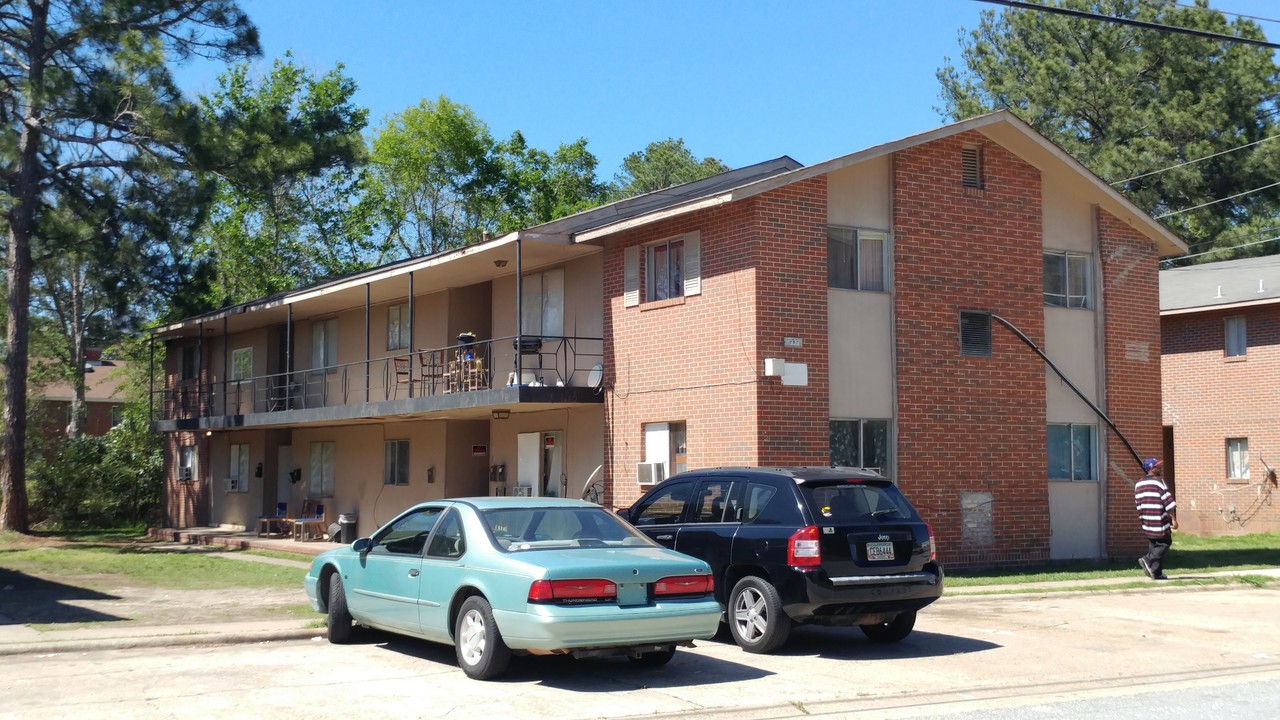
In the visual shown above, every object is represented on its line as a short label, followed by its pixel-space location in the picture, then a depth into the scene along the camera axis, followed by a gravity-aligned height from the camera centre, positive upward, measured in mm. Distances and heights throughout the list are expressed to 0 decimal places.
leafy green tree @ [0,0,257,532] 28781 +7913
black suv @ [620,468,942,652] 11391 -955
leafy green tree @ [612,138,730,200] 69312 +15978
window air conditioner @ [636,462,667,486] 19906 -357
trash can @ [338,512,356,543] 27352 -1672
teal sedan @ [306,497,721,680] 9500 -1072
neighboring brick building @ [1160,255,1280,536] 30156 +1286
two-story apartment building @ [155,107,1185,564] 18859 +1867
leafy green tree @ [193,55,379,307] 48469 +8976
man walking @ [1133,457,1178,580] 18609 -1003
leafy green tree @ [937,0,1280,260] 44688 +12633
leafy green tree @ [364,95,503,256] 52719 +11606
